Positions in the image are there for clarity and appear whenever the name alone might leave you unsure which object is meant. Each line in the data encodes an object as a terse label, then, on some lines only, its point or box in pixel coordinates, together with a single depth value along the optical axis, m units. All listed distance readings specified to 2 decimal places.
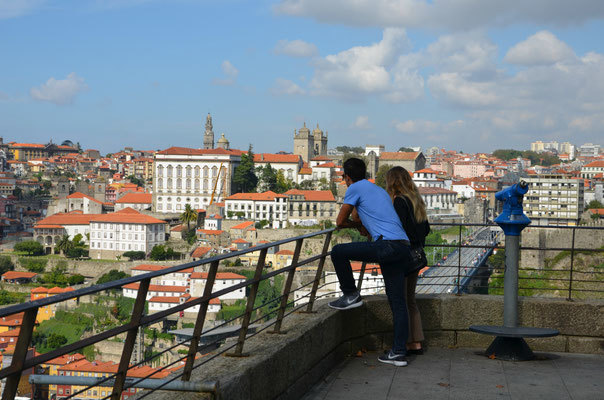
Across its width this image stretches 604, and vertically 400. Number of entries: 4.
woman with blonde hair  5.17
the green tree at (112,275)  65.06
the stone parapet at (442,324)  4.96
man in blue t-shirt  4.94
